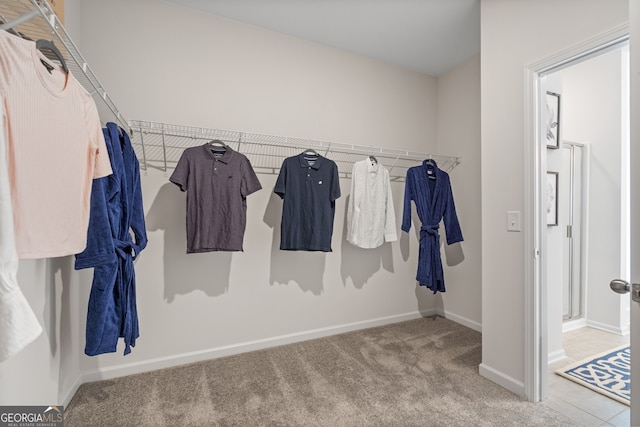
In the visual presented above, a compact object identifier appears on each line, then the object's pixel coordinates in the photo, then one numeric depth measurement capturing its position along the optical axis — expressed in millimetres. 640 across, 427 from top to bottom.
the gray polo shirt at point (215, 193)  2037
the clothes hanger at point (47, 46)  991
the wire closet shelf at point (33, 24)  851
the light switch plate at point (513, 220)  1873
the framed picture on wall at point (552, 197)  2467
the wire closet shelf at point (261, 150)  2154
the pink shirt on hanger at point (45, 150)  855
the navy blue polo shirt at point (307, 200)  2330
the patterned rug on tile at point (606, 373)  1884
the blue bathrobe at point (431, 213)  2713
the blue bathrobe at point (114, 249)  1423
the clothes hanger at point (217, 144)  2137
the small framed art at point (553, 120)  2330
